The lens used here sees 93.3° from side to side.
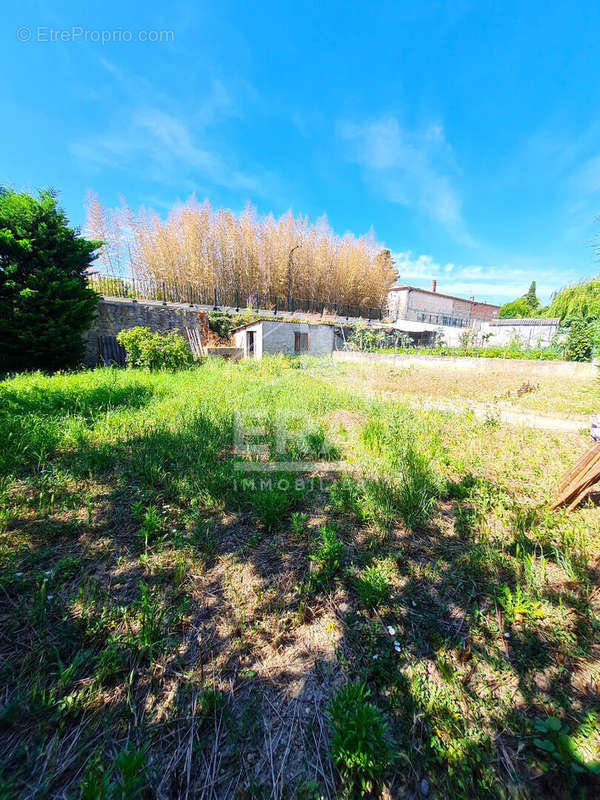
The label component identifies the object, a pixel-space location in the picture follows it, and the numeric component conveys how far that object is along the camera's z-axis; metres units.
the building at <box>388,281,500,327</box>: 29.23
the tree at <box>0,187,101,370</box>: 6.74
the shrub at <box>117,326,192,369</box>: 8.13
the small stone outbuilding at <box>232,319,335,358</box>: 12.22
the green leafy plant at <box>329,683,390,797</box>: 0.90
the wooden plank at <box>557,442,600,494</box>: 1.99
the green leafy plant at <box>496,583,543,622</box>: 1.36
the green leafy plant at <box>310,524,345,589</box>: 1.59
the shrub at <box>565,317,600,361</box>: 10.59
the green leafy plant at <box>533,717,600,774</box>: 0.90
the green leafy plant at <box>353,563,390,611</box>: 1.45
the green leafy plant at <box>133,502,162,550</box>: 1.85
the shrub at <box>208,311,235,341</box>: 14.20
